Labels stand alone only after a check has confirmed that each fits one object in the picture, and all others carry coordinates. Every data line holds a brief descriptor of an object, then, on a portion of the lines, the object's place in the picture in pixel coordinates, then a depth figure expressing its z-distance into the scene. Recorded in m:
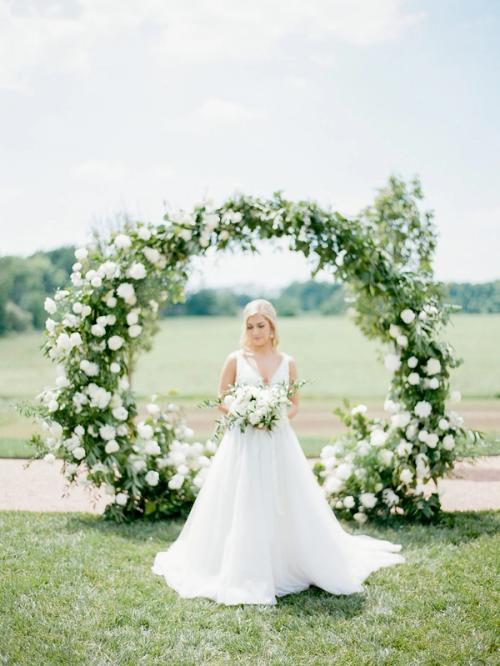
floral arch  6.94
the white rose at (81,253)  7.01
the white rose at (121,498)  6.99
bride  5.26
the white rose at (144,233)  7.04
